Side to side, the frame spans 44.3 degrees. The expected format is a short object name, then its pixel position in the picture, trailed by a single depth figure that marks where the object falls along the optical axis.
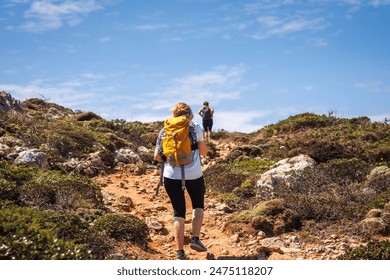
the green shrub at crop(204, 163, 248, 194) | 12.77
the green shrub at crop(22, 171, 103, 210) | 9.34
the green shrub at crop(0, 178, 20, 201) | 9.28
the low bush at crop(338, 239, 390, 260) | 6.49
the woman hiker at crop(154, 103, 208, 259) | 6.74
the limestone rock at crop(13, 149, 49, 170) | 12.95
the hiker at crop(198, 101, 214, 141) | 22.41
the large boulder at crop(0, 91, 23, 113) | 20.59
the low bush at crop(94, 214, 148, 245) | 8.17
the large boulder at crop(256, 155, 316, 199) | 11.46
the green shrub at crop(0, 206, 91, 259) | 5.55
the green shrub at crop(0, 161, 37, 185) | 10.53
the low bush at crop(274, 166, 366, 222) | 9.07
